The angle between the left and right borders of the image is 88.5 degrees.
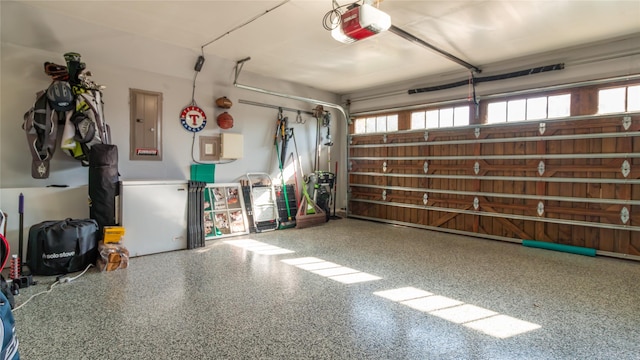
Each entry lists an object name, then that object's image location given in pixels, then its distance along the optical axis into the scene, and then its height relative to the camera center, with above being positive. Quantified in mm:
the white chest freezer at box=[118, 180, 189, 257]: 4031 -555
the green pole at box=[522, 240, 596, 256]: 4501 -994
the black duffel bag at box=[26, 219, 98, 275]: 3324 -789
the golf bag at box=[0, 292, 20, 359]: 1405 -723
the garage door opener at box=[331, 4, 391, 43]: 2879 +1371
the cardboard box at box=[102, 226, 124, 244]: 3709 -710
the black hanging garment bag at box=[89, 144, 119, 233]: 3840 -160
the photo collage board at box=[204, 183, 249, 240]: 5238 -636
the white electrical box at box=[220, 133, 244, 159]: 5555 +466
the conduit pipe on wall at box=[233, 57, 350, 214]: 5621 +1519
